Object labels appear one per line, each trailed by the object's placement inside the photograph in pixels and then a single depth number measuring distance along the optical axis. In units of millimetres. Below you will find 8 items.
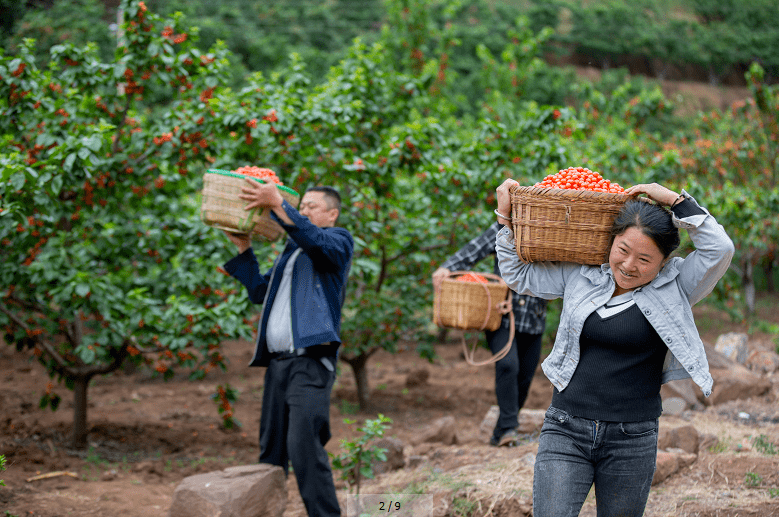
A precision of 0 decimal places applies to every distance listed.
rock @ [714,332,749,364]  8203
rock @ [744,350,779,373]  7996
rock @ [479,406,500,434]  5643
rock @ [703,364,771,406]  6613
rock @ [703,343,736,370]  7191
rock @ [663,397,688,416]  6281
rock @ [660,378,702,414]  6387
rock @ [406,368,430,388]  8258
